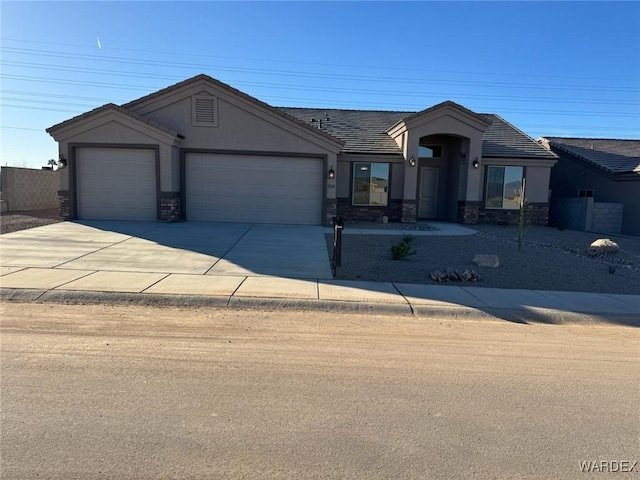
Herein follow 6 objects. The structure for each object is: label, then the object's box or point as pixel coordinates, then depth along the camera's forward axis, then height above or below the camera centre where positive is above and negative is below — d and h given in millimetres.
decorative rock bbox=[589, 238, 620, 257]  12820 -1260
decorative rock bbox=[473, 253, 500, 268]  10023 -1378
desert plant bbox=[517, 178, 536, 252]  16922 -534
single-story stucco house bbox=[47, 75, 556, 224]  15531 +1409
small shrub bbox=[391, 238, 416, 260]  10336 -1237
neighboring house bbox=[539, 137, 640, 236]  19125 +1074
